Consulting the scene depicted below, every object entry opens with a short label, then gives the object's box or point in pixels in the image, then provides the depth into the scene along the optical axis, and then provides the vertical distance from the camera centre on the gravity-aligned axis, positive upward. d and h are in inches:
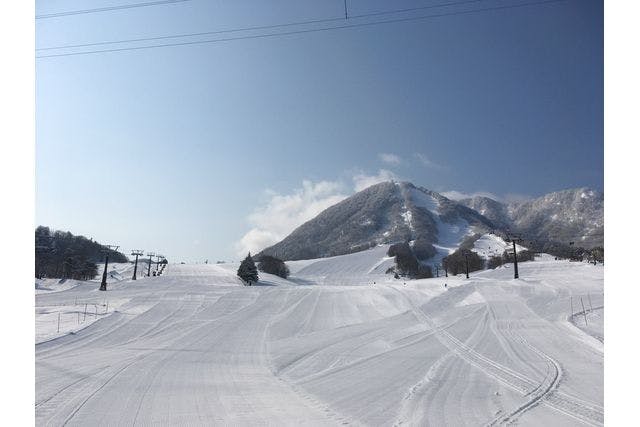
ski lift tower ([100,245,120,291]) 1777.3 -303.8
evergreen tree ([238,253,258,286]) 2413.9 -339.1
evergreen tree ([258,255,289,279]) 3464.6 -441.8
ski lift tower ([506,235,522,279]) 1967.8 -129.8
